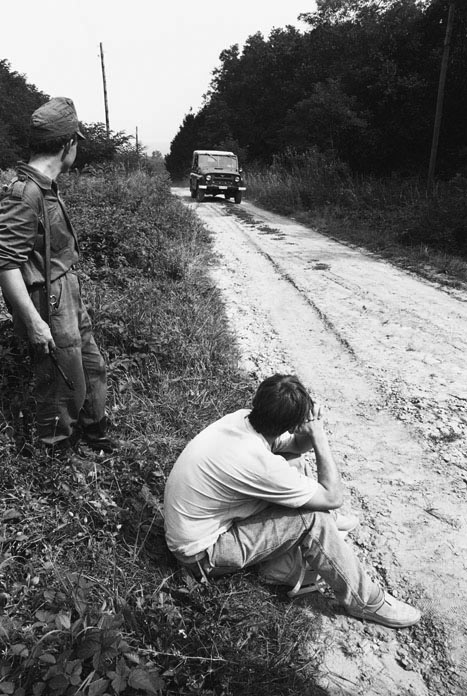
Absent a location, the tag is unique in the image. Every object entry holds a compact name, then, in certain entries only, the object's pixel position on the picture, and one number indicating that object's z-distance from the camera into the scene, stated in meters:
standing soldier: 2.30
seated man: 2.21
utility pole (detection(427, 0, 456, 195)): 14.96
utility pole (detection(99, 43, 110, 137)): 35.09
